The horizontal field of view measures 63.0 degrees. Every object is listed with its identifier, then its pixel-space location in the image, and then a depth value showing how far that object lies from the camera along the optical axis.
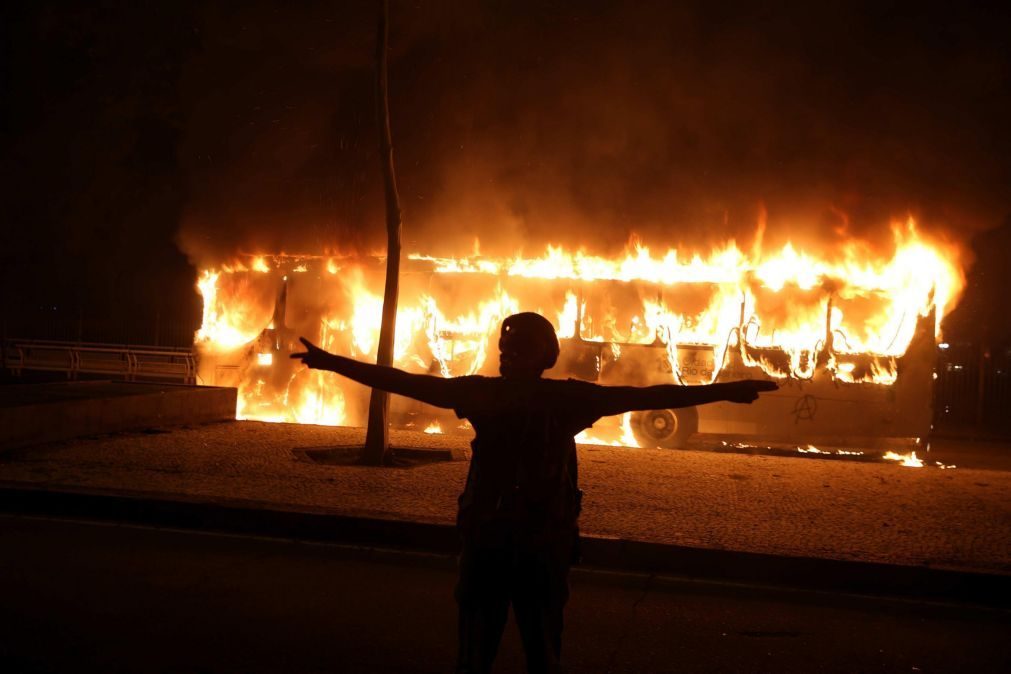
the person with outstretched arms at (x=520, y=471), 2.68
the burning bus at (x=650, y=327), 12.82
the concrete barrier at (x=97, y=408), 9.89
